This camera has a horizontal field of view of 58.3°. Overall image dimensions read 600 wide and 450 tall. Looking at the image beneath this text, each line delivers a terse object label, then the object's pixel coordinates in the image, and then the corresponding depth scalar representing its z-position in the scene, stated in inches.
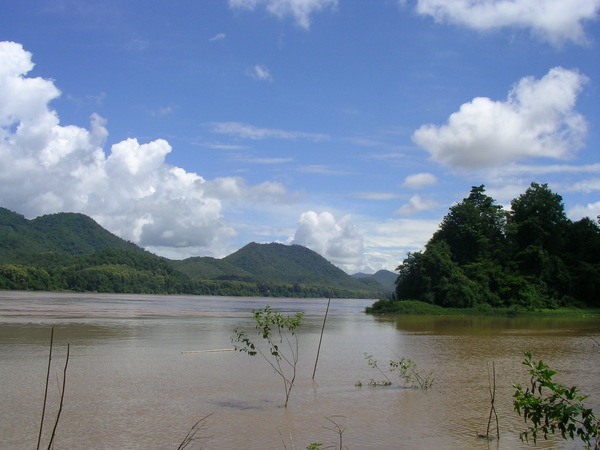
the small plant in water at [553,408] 223.3
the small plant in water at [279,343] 492.4
